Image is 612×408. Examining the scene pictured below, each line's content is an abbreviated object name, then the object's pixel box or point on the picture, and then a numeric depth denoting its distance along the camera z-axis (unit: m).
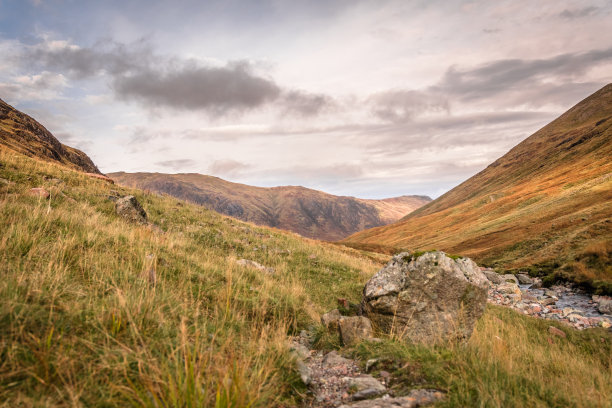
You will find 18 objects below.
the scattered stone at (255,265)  11.25
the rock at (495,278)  27.39
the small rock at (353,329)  6.11
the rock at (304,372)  4.20
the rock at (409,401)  3.35
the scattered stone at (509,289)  22.78
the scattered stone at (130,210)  13.10
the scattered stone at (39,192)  10.38
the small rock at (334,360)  5.07
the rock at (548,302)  20.17
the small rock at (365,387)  3.80
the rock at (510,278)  27.61
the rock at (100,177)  22.07
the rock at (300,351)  5.10
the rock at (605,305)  17.08
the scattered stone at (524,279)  28.00
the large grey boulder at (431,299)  7.13
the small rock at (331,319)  6.99
